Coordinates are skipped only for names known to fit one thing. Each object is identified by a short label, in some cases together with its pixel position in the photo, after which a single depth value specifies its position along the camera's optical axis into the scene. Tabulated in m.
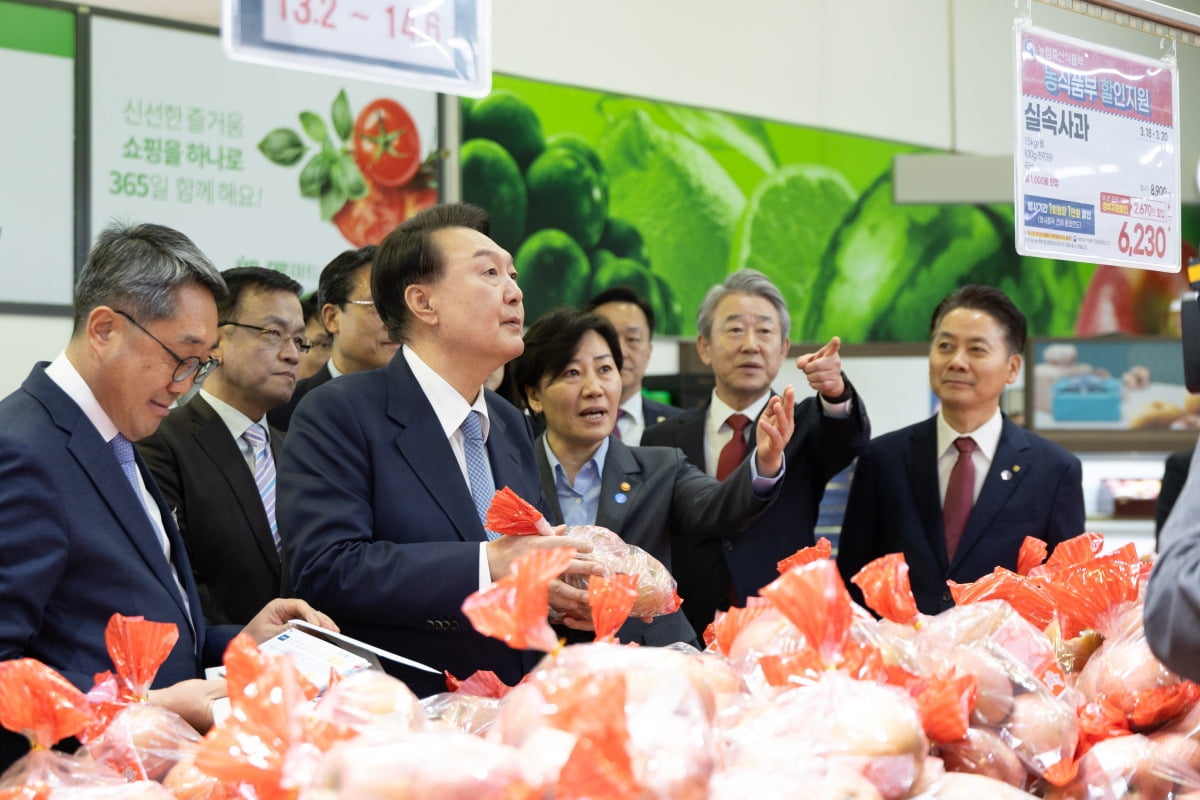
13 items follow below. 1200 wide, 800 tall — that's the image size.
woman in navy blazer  2.87
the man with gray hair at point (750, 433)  3.32
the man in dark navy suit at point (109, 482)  1.74
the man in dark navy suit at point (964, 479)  3.32
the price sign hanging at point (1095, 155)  2.96
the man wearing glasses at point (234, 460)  3.00
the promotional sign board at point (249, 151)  5.18
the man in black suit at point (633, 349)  4.77
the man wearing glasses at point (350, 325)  3.64
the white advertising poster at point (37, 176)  4.92
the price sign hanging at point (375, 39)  2.19
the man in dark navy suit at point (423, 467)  2.11
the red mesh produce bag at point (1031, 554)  2.17
